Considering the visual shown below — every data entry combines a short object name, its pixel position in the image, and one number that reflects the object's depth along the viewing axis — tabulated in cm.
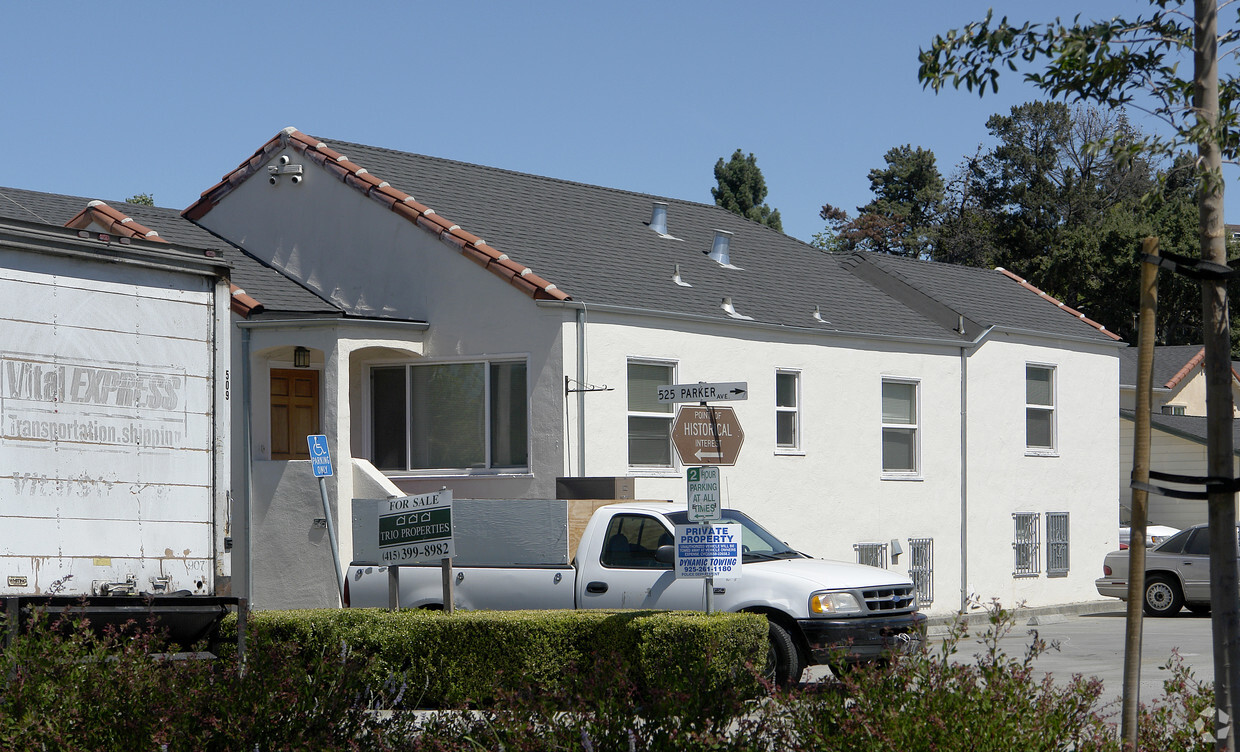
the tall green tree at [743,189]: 6012
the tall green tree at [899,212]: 6412
